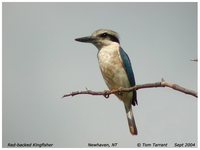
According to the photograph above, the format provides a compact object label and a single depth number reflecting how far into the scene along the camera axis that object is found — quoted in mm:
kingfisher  11812
